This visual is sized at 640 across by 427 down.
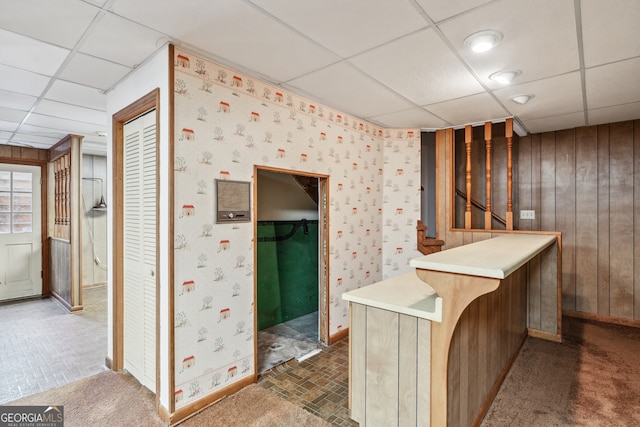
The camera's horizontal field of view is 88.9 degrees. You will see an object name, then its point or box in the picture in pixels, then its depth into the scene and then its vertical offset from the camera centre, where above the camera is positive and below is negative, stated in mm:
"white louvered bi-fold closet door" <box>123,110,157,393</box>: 2359 -267
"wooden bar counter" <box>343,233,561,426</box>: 1502 -689
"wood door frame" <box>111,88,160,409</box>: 2654 -159
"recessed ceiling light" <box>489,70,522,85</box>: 2410 +1018
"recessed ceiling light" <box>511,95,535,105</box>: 2920 +1018
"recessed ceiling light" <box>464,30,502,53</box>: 1894 +1021
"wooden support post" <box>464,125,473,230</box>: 3840 +438
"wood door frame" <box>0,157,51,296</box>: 5027 -202
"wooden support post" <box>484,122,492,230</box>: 3730 +421
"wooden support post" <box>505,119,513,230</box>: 3629 +470
